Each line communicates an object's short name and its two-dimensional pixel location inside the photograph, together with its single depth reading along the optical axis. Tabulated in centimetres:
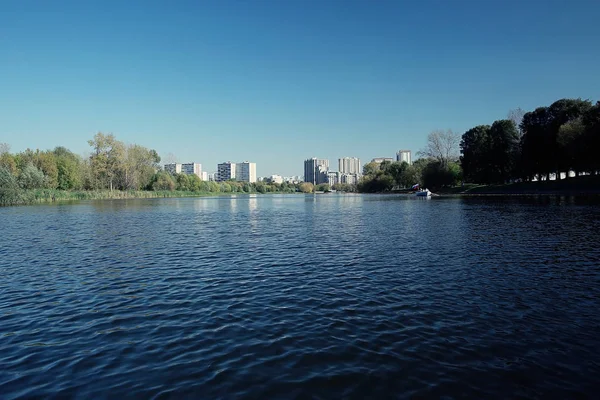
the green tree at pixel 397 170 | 18850
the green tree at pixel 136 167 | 11476
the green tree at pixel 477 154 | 11381
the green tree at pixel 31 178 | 8219
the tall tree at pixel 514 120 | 10693
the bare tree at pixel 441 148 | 13350
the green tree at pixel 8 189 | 6825
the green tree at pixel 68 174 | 10894
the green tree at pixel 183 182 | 16388
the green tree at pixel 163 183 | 14450
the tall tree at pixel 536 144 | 8969
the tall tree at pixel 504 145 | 10500
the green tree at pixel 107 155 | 10562
